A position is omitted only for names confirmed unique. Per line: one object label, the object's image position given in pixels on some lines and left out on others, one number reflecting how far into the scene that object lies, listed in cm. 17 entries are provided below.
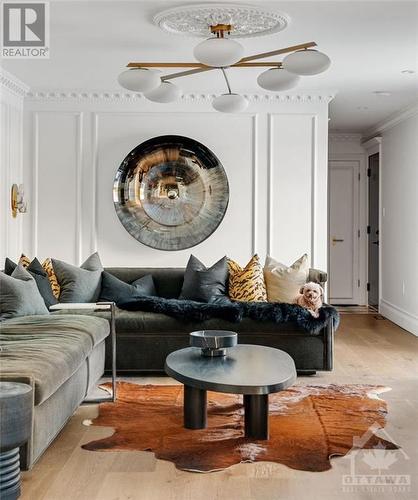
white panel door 958
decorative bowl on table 378
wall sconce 634
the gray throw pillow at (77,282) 542
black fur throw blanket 494
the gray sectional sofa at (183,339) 496
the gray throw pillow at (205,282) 551
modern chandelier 371
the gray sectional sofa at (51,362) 285
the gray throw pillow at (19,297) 452
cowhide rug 320
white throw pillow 546
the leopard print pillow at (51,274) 540
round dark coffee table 320
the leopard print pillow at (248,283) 544
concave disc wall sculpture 668
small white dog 505
